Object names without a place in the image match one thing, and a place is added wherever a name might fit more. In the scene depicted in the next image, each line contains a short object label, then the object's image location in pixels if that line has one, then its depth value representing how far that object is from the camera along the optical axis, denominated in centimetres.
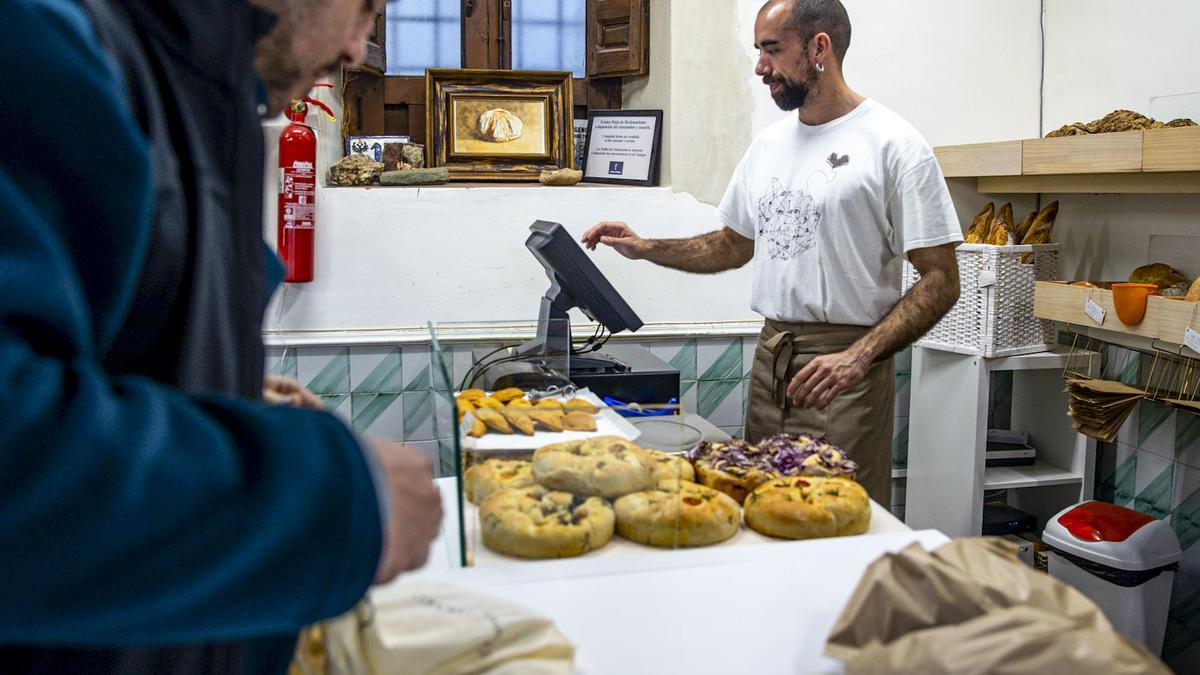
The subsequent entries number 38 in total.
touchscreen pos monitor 238
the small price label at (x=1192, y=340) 244
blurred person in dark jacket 51
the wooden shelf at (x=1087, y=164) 259
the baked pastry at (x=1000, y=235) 324
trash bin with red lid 273
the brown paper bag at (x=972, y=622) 77
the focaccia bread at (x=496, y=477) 125
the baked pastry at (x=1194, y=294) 254
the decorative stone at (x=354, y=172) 325
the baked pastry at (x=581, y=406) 142
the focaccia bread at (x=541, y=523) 126
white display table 94
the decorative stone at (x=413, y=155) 341
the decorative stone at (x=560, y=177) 339
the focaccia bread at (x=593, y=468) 129
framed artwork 352
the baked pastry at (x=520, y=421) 129
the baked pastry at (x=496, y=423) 129
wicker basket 315
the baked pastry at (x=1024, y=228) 332
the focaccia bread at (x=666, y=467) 137
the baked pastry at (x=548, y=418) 132
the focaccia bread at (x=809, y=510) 145
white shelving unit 321
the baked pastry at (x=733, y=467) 162
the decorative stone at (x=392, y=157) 341
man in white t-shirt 254
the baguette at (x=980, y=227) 336
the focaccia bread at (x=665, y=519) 132
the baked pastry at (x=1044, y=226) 327
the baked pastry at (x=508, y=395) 164
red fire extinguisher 304
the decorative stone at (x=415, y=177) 327
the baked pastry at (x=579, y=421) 136
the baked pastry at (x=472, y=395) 151
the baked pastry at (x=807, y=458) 169
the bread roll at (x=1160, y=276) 279
